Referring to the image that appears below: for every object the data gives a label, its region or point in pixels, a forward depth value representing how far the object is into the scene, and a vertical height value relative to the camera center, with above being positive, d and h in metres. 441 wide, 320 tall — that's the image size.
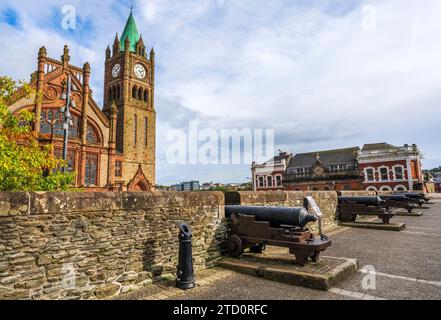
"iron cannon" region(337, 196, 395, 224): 11.19 -1.03
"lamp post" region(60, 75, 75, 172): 11.67 +3.80
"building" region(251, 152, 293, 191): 52.84 +3.07
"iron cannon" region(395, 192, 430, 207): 19.53 -0.87
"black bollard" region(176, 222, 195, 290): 4.53 -1.32
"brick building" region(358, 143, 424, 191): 38.59 +2.78
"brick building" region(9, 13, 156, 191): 27.89 +8.98
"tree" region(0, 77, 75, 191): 7.03 +0.94
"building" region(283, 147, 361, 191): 44.97 +2.84
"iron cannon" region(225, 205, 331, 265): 5.08 -0.93
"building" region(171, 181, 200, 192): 86.62 +1.34
